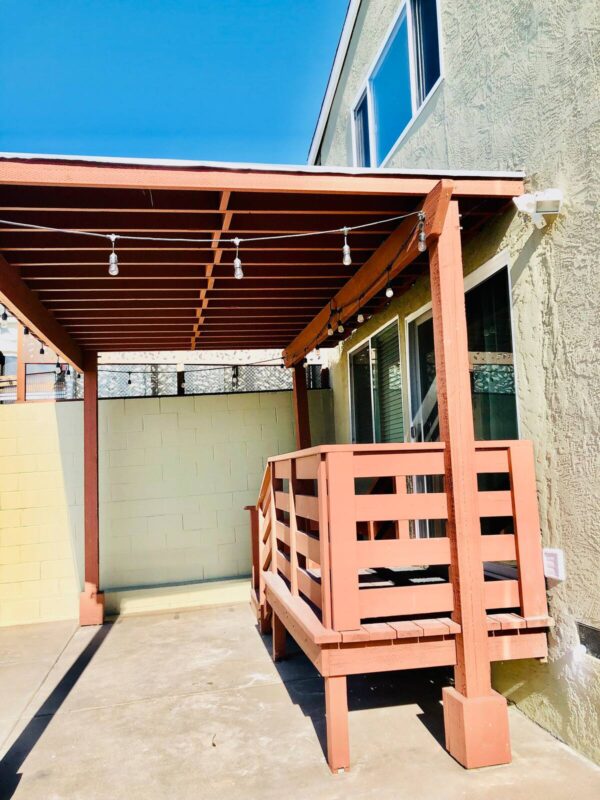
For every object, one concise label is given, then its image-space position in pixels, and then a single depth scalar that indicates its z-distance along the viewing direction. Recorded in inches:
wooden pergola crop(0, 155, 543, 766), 113.1
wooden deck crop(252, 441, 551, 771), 110.8
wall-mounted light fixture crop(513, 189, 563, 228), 115.6
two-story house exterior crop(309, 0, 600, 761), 108.5
